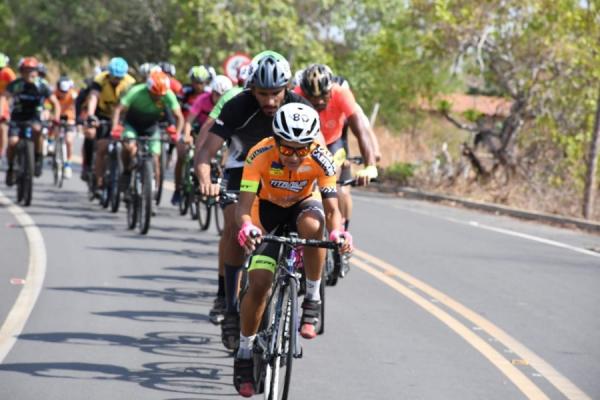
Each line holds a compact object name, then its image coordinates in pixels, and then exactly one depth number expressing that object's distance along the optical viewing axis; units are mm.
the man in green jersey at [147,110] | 31875
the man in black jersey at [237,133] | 16297
